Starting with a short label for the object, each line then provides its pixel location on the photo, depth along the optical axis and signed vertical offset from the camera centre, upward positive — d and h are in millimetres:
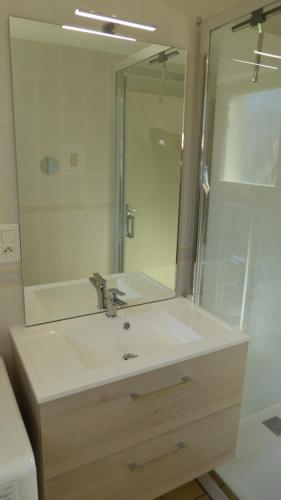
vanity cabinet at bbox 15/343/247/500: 1145 -926
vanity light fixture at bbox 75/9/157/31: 1356 +513
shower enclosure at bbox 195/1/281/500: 1673 -255
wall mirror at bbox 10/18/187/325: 1369 -30
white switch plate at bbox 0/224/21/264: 1378 -327
